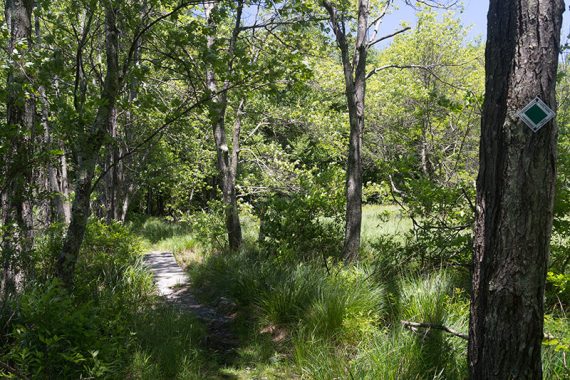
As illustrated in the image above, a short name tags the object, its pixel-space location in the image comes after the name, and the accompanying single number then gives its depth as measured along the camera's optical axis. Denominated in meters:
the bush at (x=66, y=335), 3.39
